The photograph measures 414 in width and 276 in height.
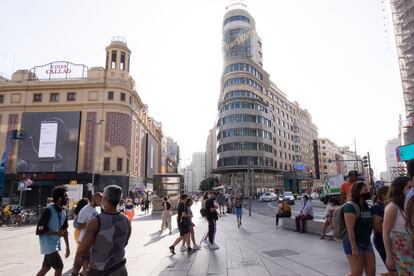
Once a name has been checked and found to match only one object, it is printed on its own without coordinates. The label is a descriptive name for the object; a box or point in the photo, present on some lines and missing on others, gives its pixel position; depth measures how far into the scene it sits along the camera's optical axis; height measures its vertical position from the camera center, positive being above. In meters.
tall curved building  68.12 +16.33
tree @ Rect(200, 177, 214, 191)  85.06 +0.58
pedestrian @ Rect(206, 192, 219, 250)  10.06 -1.11
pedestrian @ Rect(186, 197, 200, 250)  9.67 -0.90
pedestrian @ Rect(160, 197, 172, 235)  14.89 -1.39
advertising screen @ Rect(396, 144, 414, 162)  30.60 +3.54
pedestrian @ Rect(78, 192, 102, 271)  6.46 -0.55
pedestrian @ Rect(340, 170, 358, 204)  6.68 +0.04
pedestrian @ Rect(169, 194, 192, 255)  9.48 -1.20
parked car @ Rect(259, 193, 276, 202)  48.23 -1.88
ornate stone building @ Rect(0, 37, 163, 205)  42.97 +9.38
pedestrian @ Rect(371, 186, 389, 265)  5.12 -0.61
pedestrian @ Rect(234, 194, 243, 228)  16.56 -1.36
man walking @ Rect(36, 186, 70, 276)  4.98 -0.74
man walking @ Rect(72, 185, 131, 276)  3.12 -0.58
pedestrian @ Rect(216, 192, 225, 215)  29.16 -1.38
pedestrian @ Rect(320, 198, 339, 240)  10.96 -1.26
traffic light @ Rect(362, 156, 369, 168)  29.90 +2.41
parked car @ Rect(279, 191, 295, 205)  36.66 -1.45
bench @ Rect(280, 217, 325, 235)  12.03 -1.72
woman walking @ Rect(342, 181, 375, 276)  4.16 -0.69
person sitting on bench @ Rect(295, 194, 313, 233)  12.98 -1.28
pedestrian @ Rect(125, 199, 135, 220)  19.42 -1.56
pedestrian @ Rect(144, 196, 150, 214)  31.44 -1.95
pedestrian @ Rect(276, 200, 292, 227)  15.94 -1.37
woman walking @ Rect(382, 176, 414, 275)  3.33 -0.56
